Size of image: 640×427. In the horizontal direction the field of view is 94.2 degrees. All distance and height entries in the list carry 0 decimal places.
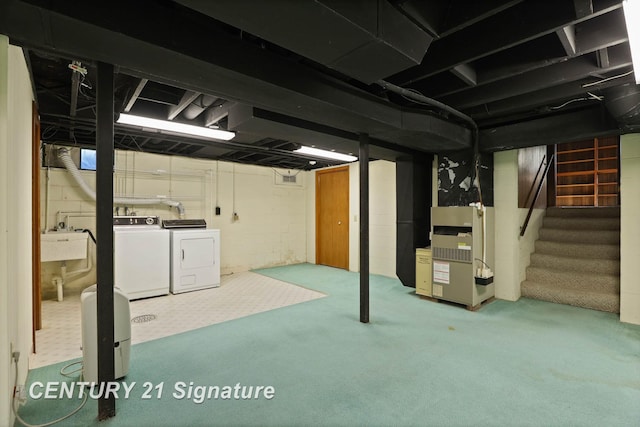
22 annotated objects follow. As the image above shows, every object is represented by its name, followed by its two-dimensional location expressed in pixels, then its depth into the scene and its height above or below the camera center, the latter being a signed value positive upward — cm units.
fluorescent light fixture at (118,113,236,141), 345 +107
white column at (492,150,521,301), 415 -17
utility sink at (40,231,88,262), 393 -44
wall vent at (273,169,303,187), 701 +87
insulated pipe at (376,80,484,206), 262 +109
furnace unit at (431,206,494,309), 379 -55
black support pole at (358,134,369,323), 335 -16
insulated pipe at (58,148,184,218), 437 +42
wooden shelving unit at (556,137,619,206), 693 +97
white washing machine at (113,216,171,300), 420 -68
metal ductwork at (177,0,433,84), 142 +97
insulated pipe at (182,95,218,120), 313 +122
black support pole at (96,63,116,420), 183 -14
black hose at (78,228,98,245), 441 -26
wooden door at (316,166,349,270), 661 -9
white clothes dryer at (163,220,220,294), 469 -70
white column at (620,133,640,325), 331 -15
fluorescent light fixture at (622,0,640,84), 145 +100
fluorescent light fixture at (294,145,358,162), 494 +105
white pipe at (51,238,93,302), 423 -90
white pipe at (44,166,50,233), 437 +4
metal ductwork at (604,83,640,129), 249 +96
